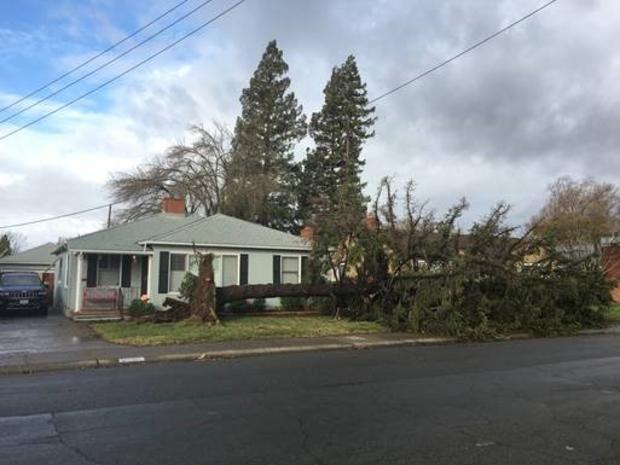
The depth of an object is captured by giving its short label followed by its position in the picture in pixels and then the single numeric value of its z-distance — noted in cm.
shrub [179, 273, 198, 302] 2069
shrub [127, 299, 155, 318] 2231
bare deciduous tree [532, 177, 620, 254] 4072
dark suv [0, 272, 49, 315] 2544
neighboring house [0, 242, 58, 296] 4688
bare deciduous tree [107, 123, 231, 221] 4400
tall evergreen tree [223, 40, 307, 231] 4253
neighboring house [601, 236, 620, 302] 3862
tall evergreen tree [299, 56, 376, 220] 5022
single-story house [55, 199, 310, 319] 2411
